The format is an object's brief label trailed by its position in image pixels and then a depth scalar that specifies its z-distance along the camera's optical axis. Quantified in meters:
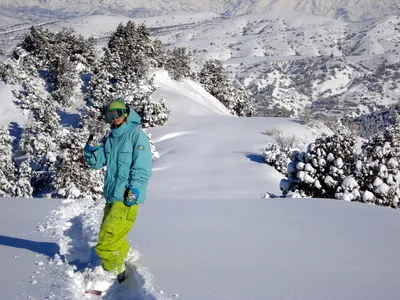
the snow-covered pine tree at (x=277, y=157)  26.34
